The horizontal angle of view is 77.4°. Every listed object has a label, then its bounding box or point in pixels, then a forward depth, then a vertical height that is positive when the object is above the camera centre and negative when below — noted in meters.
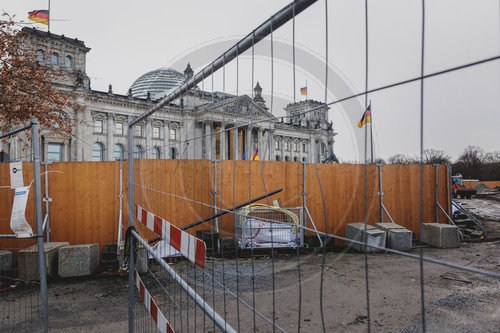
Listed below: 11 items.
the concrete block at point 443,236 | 8.51 -1.94
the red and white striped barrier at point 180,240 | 1.87 -0.53
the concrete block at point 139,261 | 6.49 -2.02
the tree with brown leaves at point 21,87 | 9.66 +2.64
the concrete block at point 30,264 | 6.54 -2.06
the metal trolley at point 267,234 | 8.38 -1.87
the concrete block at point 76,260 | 6.85 -2.08
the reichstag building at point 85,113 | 35.81 +6.77
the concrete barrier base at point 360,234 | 7.62 -1.80
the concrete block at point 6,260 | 6.89 -2.08
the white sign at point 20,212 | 3.79 -0.55
